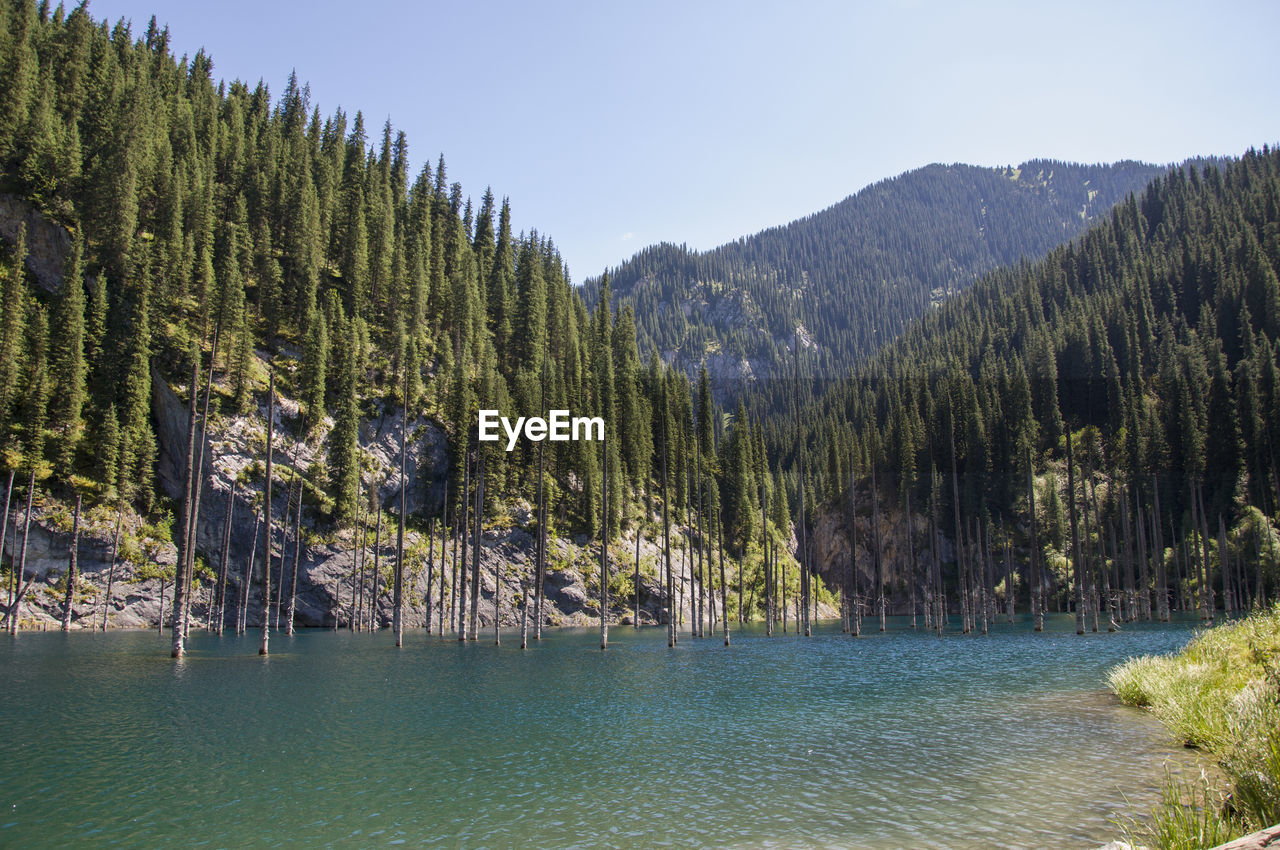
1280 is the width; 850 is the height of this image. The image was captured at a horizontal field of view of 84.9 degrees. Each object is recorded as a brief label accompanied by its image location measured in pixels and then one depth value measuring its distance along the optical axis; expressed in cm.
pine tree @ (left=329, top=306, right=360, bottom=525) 7600
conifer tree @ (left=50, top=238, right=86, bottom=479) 6438
